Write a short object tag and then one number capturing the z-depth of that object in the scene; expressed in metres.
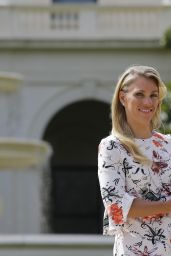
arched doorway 27.21
